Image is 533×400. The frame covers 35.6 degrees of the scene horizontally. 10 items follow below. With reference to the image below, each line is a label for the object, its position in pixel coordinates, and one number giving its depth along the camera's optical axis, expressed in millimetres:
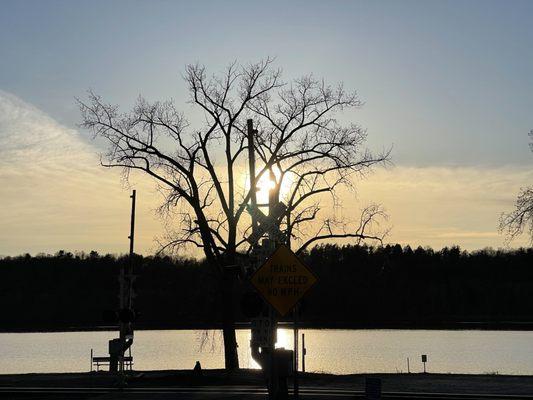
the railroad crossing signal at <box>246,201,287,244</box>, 18825
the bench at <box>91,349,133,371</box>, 40750
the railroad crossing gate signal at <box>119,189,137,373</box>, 28525
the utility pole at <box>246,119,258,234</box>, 31977
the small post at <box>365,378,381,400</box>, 17875
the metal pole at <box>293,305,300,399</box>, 18125
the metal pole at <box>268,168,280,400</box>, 16922
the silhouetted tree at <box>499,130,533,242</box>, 41312
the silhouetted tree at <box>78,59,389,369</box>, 38406
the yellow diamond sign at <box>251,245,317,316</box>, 16766
